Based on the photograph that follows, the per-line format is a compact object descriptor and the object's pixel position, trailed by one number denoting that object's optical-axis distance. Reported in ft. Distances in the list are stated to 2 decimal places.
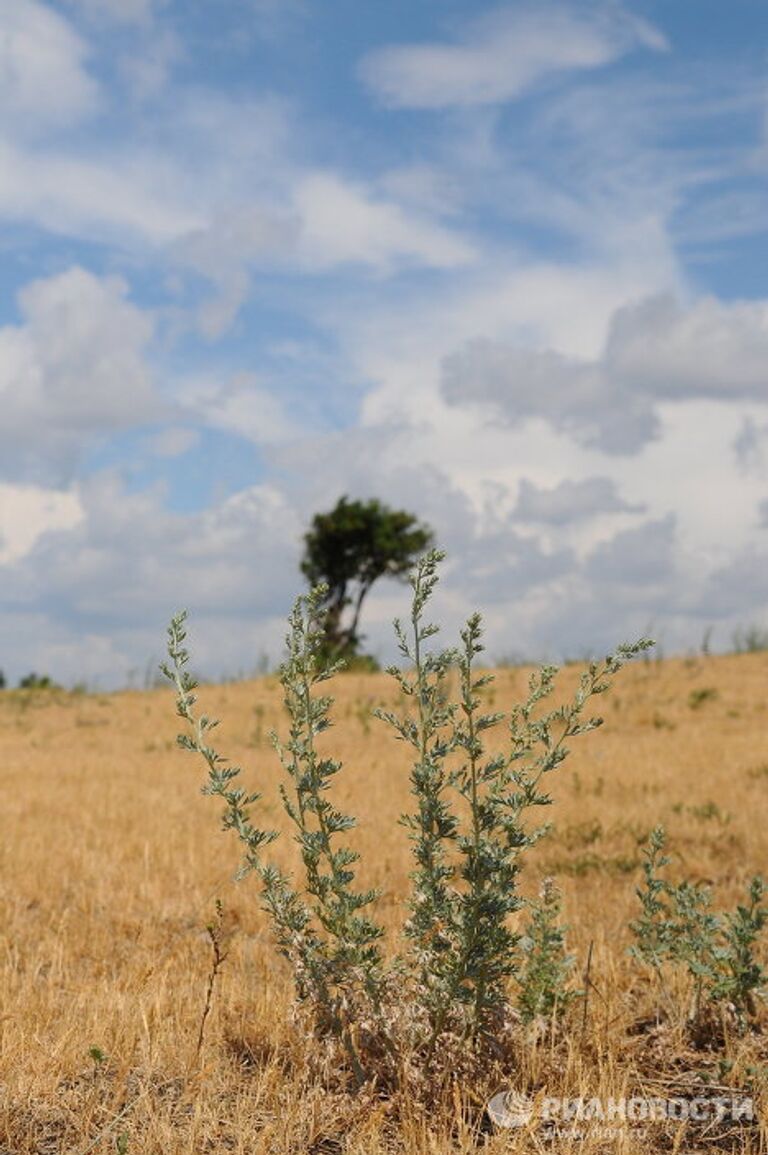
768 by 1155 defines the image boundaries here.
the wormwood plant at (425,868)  12.31
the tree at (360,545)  139.64
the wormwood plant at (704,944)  15.14
